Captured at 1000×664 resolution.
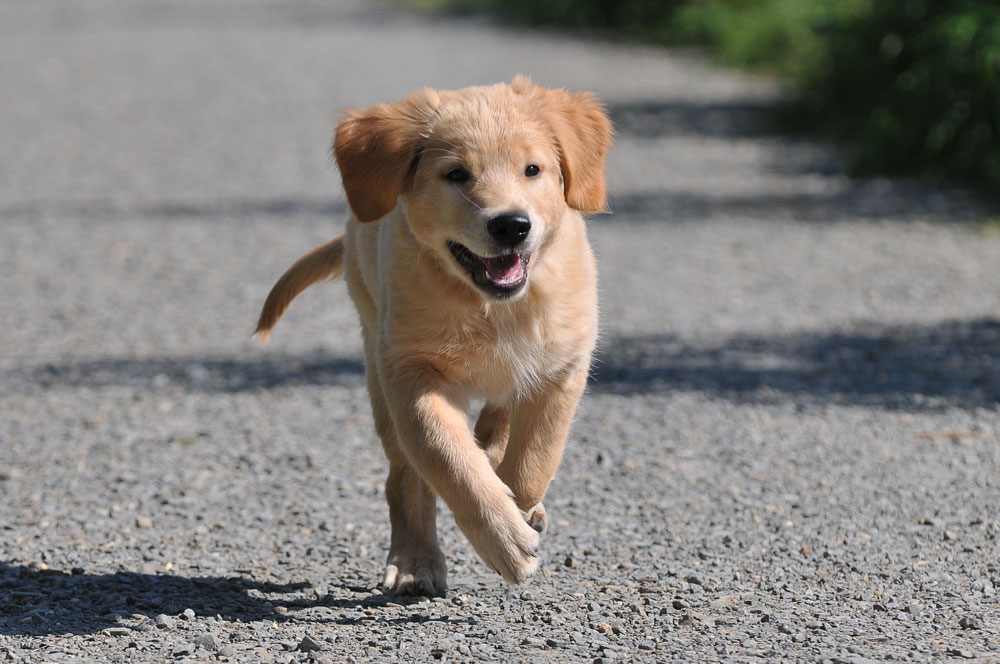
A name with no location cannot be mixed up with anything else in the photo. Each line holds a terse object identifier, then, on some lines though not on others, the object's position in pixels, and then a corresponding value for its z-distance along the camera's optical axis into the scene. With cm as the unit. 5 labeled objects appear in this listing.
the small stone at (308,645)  694
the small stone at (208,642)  696
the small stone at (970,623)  705
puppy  727
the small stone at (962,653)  668
